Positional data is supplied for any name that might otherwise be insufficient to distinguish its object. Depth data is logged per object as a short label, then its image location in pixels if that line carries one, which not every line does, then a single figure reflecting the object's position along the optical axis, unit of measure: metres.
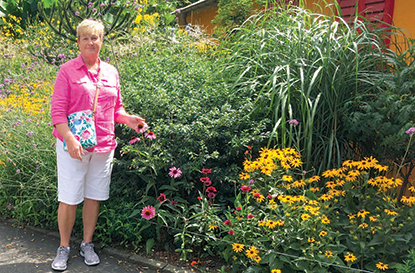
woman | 3.12
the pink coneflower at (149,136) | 3.47
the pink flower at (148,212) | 3.37
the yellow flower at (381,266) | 2.69
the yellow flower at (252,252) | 2.90
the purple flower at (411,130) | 3.22
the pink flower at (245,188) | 3.21
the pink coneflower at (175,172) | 3.40
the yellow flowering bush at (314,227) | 2.87
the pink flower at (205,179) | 3.40
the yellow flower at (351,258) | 2.75
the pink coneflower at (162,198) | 3.48
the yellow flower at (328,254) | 2.81
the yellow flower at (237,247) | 2.96
